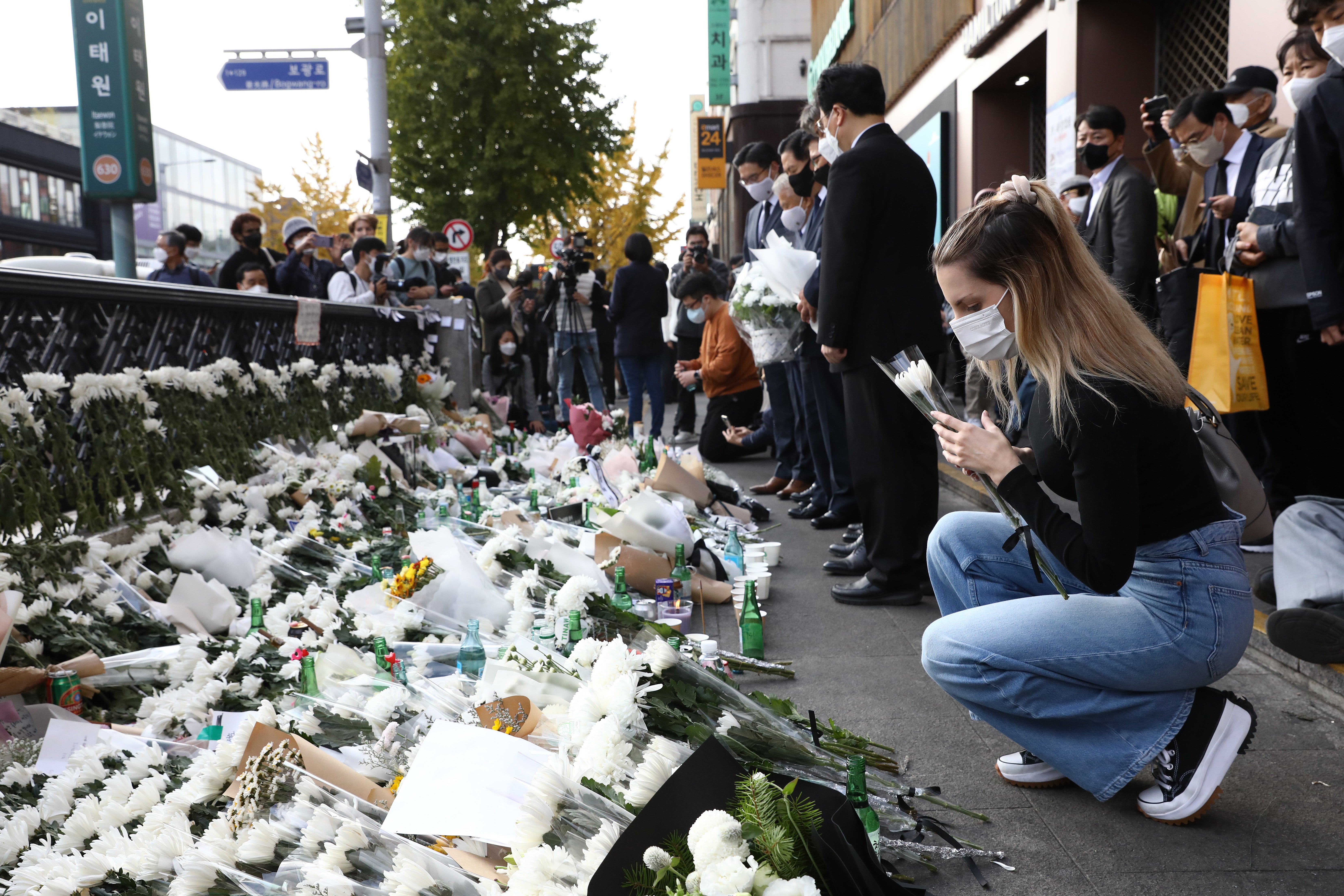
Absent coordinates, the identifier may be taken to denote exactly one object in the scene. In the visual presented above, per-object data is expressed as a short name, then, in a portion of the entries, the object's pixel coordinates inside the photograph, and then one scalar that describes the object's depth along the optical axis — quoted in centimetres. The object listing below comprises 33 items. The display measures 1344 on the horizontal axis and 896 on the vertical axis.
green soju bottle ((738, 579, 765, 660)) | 405
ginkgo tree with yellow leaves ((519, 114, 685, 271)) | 3403
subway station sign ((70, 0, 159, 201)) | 782
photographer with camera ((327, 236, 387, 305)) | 1038
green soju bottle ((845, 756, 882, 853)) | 236
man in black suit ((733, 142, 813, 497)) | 759
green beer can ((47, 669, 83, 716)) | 332
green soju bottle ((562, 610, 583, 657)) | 328
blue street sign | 1672
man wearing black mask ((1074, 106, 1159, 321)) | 565
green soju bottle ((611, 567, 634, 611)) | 420
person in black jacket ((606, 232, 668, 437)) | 1113
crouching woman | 249
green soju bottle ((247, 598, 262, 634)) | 395
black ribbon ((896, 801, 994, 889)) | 248
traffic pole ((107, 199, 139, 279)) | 839
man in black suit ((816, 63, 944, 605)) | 474
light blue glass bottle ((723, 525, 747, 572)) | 545
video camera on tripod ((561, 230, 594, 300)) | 1205
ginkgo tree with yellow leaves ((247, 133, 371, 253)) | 3419
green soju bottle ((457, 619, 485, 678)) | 319
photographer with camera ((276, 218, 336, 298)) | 966
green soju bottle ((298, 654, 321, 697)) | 321
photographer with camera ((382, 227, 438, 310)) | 1162
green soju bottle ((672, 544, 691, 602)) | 476
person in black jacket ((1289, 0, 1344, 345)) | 395
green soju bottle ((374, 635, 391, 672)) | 327
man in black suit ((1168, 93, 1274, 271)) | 499
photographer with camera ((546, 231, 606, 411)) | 1207
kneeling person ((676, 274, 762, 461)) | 921
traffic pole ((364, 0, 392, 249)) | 1502
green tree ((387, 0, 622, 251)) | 2294
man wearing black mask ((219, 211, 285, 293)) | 884
